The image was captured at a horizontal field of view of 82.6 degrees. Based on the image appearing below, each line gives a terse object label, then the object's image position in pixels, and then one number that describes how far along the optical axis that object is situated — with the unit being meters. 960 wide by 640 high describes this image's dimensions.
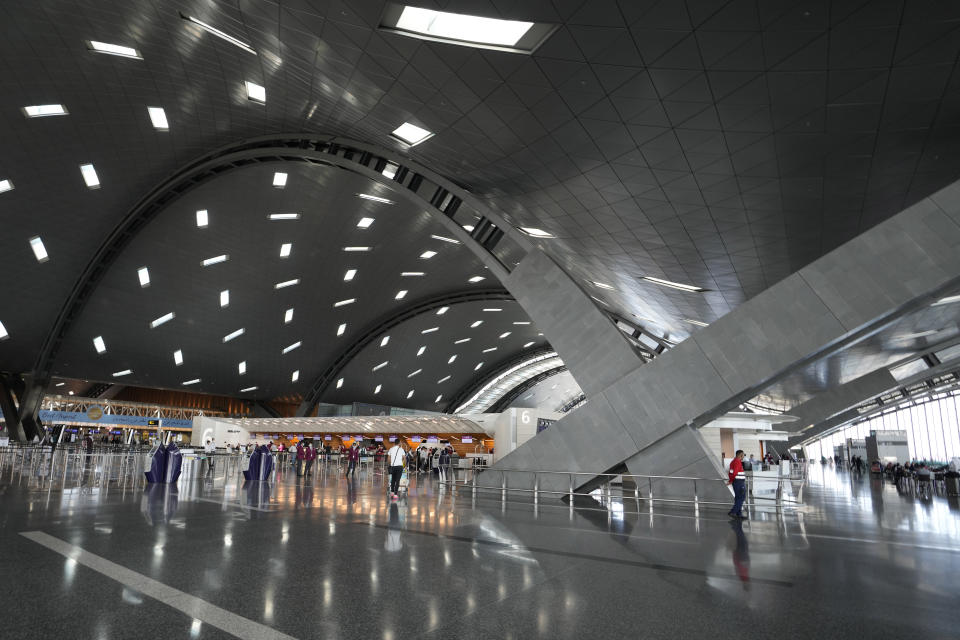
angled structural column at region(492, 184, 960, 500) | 10.94
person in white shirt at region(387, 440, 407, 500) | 15.35
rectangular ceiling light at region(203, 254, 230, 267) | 34.62
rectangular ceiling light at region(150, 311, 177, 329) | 38.19
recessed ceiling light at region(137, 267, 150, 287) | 34.09
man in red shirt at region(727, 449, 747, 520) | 11.80
